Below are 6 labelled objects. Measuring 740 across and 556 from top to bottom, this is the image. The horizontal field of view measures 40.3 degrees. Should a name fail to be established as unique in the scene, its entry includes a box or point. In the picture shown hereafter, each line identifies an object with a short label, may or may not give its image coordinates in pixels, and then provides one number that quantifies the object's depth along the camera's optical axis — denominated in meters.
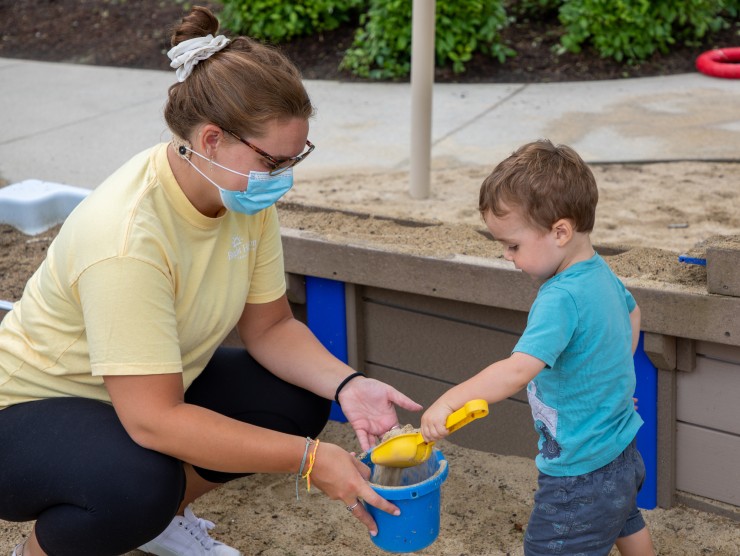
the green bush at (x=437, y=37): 6.41
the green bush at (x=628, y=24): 6.39
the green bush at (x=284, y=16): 7.00
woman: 1.96
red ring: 6.06
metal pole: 3.91
